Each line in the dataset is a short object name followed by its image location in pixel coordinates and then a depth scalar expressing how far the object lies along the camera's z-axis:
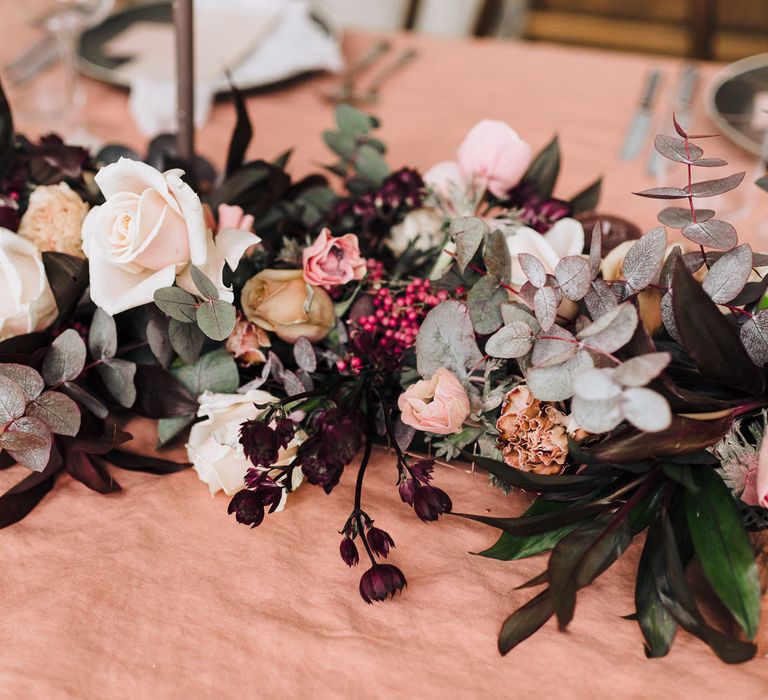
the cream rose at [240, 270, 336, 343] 0.57
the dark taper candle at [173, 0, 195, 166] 0.75
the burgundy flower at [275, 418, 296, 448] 0.48
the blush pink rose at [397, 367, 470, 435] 0.50
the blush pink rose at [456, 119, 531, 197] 0.65
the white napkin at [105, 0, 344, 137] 1.08
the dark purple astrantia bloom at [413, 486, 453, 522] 0.50
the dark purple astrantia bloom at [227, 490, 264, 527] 0.49
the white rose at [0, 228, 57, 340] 0.55
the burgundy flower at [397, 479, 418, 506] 0.51
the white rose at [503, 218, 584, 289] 0.57
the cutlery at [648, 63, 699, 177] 0.99
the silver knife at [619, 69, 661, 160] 1.04
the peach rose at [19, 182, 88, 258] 0.62
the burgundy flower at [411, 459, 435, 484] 0.51
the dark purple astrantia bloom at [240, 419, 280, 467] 0.48
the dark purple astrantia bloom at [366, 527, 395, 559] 0.49
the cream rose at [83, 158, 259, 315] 0.50
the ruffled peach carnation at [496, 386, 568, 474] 0.50
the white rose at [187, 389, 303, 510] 0.55
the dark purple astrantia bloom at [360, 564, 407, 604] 0.49
